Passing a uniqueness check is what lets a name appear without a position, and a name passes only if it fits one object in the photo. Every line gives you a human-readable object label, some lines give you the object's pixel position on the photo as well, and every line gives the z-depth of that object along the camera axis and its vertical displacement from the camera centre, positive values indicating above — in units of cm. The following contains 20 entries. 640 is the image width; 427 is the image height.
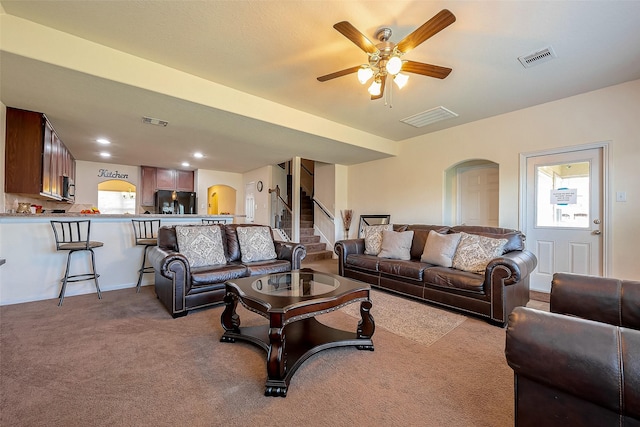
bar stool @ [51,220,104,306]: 320 -38
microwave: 471 +45
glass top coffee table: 168 -71
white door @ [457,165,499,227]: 461 +36
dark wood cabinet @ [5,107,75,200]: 329 +75
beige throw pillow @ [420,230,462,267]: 337 -44
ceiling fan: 181 +128
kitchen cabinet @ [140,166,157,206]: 745 +74
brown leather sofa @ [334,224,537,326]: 264 -73
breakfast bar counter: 318 -60
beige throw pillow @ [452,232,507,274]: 304 -43
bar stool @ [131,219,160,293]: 379 -34
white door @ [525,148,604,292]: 337 +4
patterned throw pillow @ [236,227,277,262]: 362 -43
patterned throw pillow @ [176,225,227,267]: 321 -39
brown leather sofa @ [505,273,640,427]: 86 -54
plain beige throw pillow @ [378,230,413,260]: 388 -45
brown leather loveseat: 275 -66
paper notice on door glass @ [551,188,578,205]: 355 +27
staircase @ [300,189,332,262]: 632 -59
